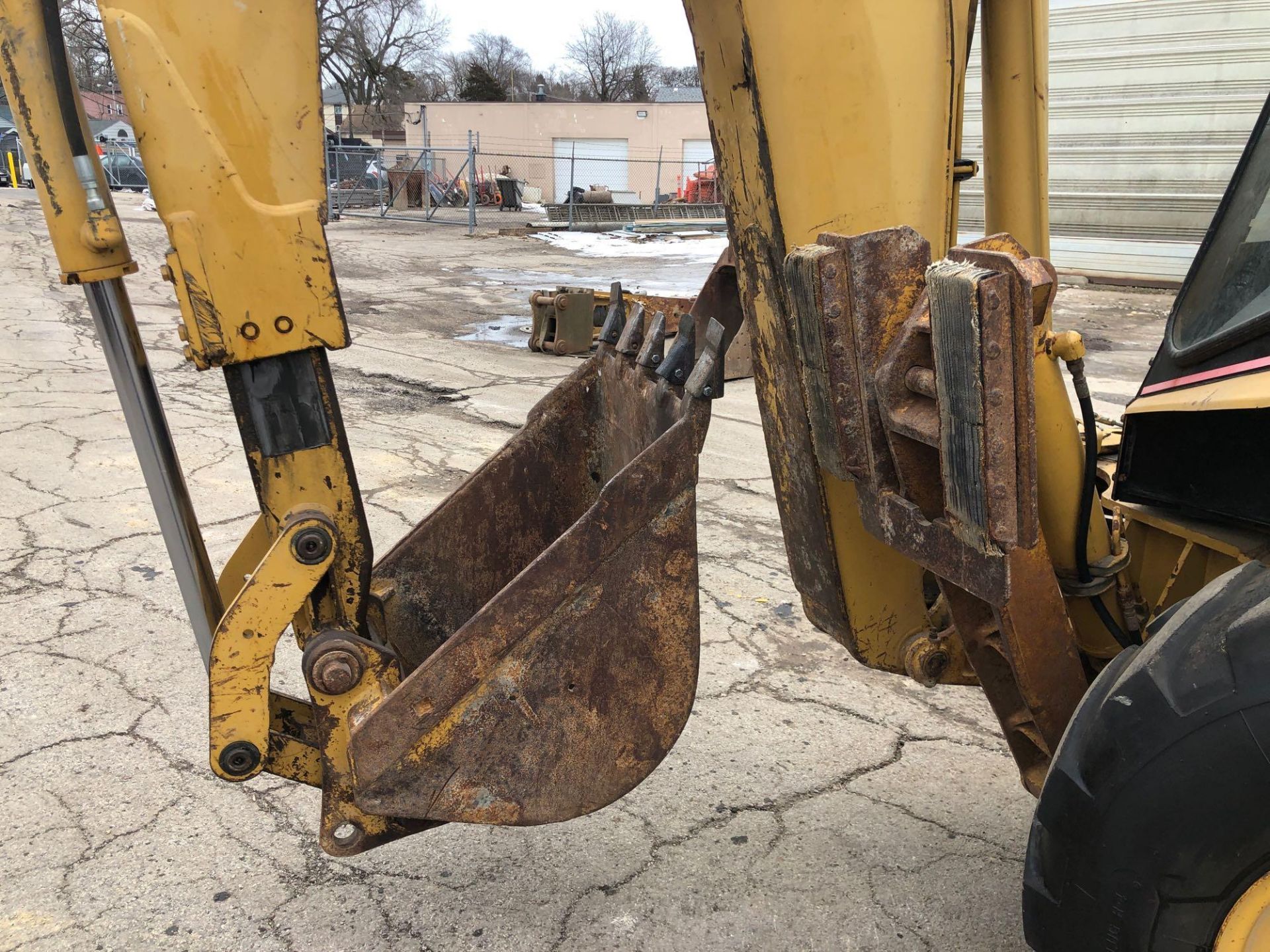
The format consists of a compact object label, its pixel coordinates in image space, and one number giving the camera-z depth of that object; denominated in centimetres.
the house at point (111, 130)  3150
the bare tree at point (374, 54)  5022
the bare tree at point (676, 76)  6456
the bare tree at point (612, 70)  6147
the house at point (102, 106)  4091
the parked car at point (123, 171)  2550
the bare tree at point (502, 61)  6606
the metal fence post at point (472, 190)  2153
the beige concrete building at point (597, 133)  3791
